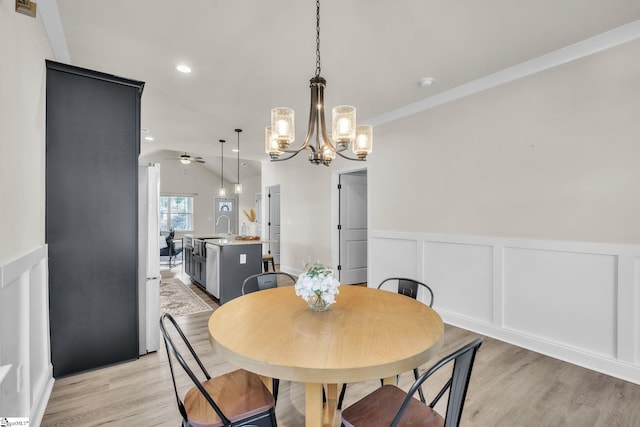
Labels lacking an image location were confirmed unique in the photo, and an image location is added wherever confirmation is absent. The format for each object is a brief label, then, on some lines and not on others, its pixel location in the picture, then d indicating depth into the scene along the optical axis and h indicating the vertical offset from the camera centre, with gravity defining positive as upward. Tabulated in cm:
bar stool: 529 -81
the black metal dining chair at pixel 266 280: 252 -56
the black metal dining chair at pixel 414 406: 106 -80
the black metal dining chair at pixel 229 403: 119 -81
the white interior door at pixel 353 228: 535 -25
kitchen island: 422 -72
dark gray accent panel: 224 -1
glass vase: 163 -49
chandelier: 195 +57
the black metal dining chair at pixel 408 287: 236 -58
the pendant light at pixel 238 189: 575 +48
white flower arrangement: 157 -37
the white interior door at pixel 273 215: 754 -2
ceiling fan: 657 +121
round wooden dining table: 109 -53
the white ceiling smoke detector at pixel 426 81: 312 +138
